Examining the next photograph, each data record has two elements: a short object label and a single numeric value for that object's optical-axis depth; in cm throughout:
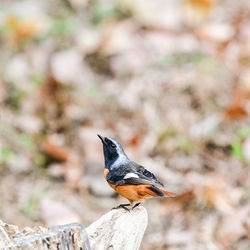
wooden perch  538
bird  666
